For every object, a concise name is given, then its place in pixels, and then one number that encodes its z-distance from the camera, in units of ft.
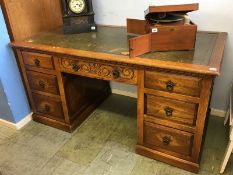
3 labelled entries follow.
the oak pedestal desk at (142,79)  4.09
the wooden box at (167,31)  4.25
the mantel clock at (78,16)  5.84
